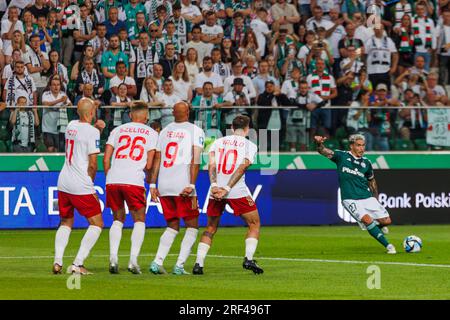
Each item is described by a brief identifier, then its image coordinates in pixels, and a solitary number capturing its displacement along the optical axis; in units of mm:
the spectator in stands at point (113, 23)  27078
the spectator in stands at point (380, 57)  28767
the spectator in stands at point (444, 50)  29781
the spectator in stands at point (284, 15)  29205
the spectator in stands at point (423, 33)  29781
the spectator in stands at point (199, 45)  27594
